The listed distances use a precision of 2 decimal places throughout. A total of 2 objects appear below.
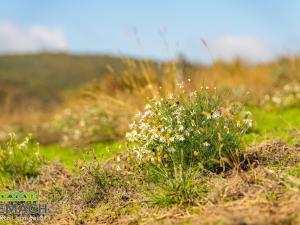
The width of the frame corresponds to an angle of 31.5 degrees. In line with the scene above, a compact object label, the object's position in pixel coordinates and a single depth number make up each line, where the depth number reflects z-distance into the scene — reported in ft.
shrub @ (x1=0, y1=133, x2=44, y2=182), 22.82
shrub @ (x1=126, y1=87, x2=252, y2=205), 17.70
